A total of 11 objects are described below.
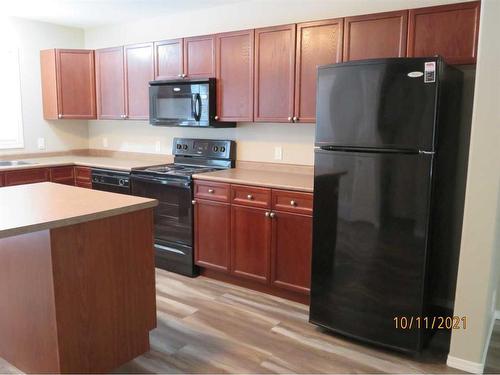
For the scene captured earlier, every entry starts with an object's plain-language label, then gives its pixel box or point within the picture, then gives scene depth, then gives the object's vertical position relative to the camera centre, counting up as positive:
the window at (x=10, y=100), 4.44 +0.25
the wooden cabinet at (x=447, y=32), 2.58 +0.60
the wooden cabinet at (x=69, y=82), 4.55 +0.44
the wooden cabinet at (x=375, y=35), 2.79 +0.61
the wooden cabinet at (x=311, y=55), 3.04 +0.52
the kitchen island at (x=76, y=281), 1.97 -0.77
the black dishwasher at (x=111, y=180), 4.02 -0.53
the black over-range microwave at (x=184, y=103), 3.72 +0.20
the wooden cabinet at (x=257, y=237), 3.06 -0.84
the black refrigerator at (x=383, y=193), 2.28 -0.36
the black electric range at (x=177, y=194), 3.64 -0.59
